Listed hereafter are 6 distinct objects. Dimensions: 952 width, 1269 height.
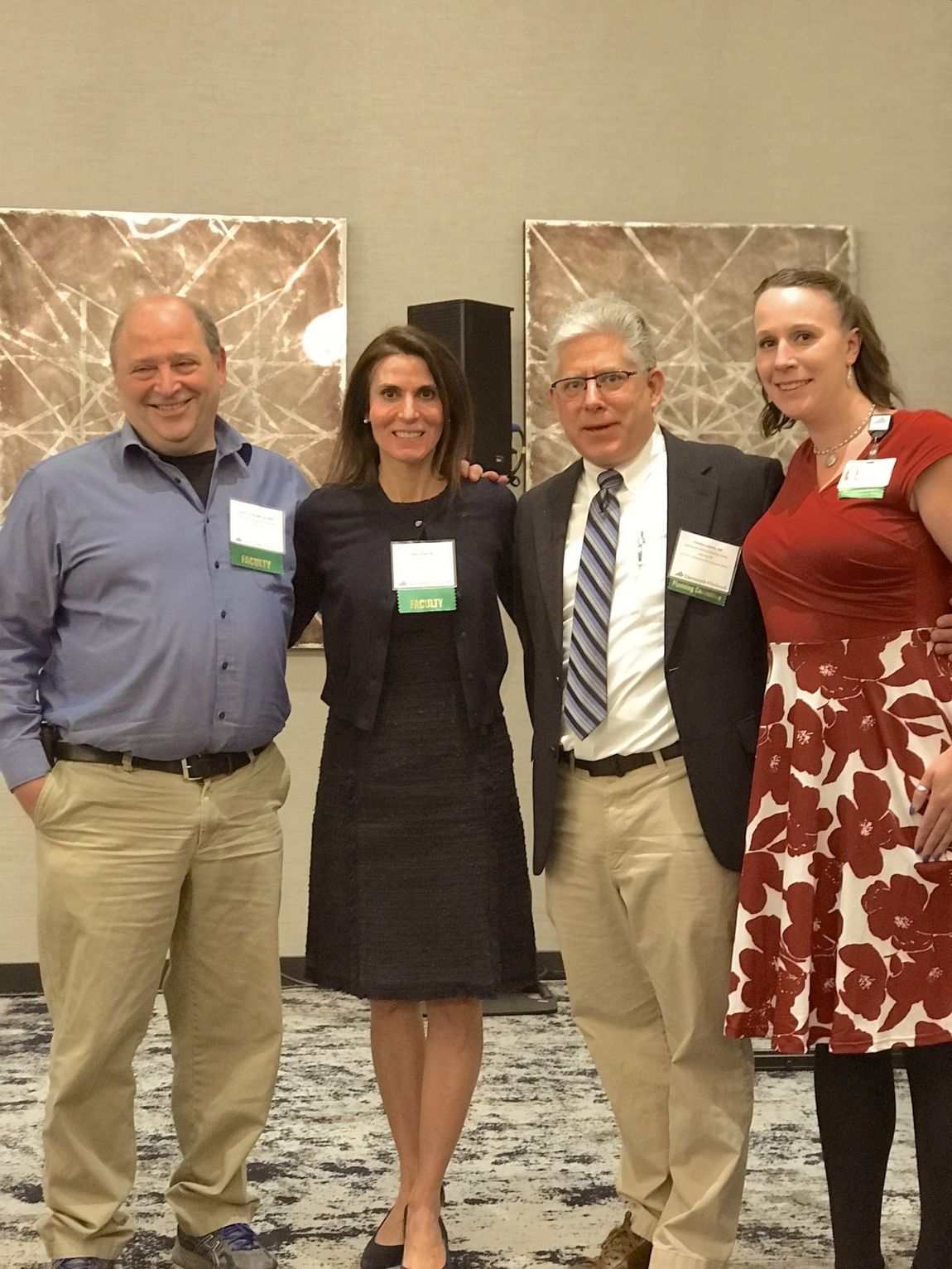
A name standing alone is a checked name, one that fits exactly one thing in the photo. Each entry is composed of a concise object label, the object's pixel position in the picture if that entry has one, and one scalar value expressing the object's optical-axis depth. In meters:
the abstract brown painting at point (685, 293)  4.88
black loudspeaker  4.25
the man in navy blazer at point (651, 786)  2.36
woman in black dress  2.50
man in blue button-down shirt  2.46
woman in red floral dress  2.18
